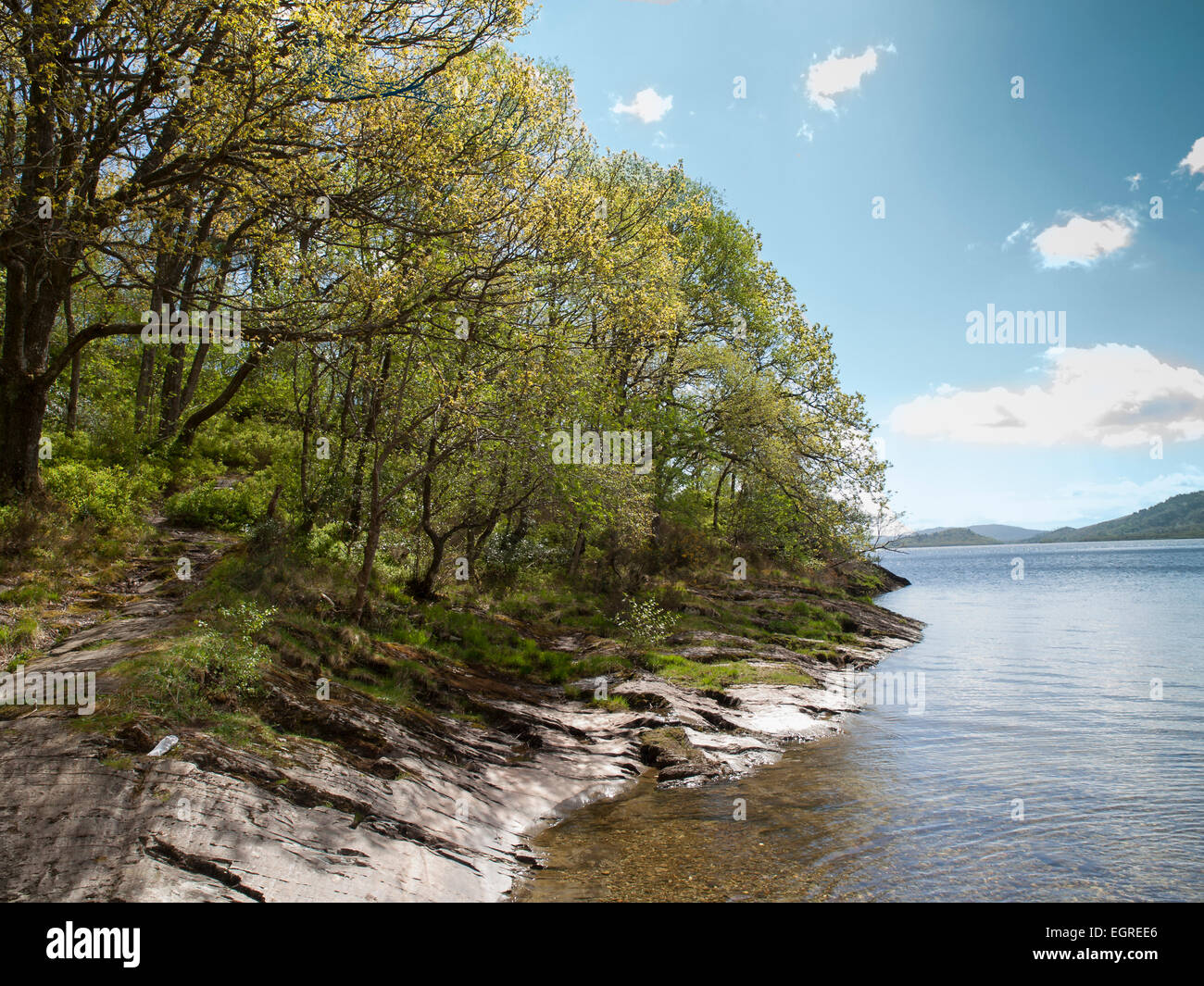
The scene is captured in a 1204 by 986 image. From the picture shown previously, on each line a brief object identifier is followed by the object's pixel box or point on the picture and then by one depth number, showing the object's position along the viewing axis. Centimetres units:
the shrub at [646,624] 1967
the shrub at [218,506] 1798
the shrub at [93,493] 1407
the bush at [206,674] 812
